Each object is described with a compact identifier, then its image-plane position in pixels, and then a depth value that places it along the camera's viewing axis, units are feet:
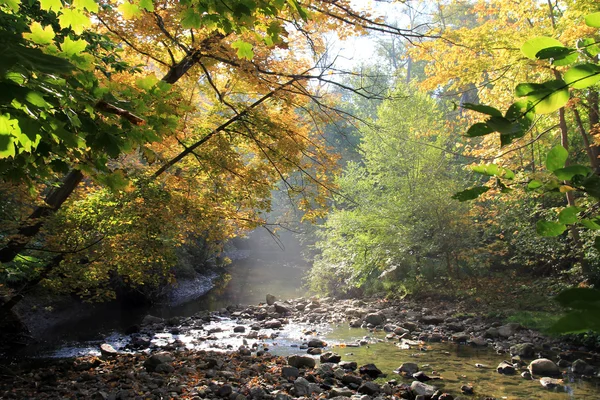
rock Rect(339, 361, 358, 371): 28.09
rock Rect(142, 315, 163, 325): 43.14
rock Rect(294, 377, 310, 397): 22.49
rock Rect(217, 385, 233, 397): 21.75
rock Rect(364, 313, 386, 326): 43.85
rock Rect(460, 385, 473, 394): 23.52
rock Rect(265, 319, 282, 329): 43.16
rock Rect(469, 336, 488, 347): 33.83
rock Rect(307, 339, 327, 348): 34.50
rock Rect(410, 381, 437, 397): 22.67
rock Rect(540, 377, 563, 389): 23.99
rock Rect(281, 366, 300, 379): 25.81
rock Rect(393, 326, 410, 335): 38.96
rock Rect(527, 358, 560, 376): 25.82
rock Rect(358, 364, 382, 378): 26.66
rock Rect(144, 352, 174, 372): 25.95
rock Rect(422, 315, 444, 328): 41.75
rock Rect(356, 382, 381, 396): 23.16
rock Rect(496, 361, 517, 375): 26.73
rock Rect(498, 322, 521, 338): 35.26
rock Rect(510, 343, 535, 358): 30.22
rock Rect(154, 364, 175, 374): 25.53
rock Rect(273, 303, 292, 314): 51.16
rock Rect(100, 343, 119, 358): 29.91
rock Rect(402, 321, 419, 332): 39.85
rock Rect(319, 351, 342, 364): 29.81
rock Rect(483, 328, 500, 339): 35.68
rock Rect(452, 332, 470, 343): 35.12
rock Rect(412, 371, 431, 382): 25.62
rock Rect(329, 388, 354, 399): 22.68
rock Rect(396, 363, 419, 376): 27.04
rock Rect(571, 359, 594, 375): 25.77
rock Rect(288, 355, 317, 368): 28.22
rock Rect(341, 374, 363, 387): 24.88
